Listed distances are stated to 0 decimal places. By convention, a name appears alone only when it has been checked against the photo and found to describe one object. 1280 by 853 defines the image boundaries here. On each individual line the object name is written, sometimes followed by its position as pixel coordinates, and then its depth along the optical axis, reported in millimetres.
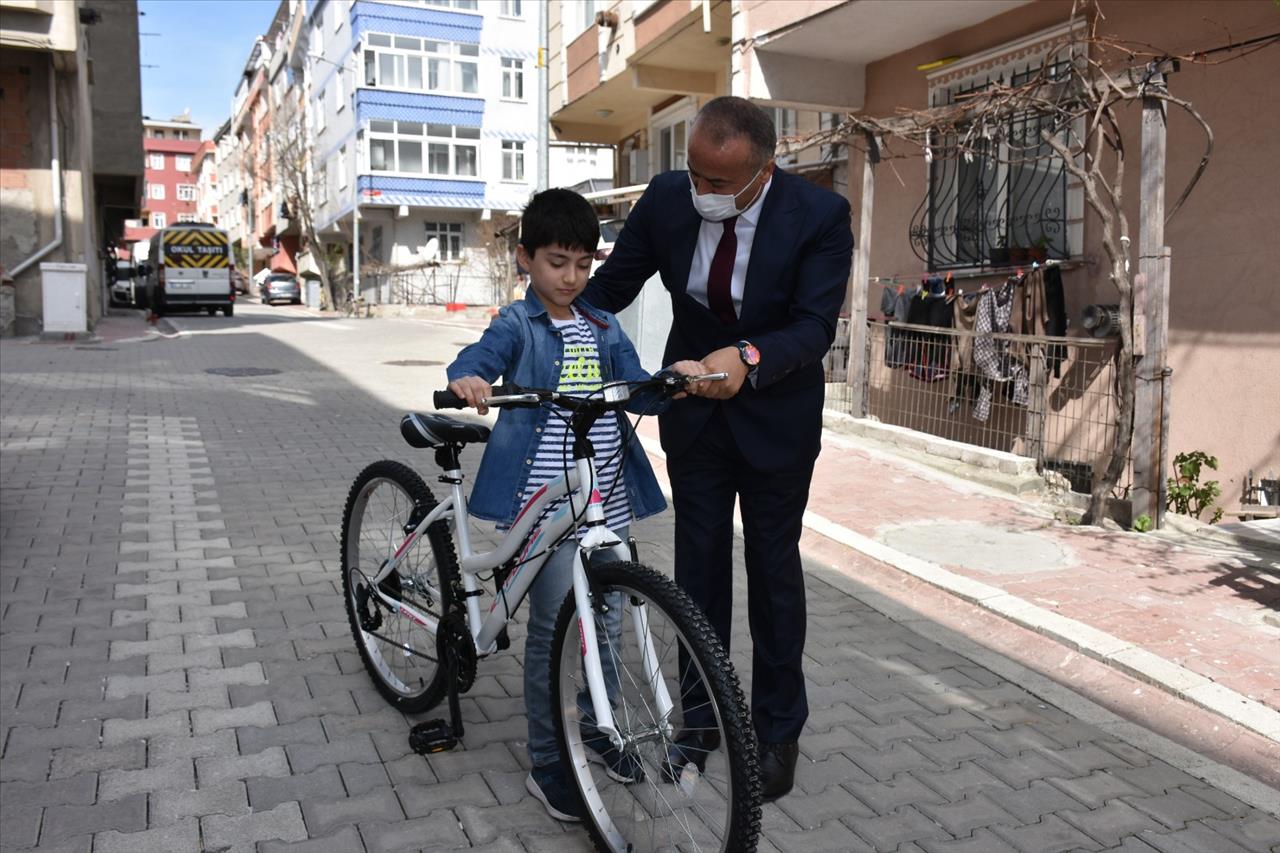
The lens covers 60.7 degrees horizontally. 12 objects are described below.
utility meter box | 18828
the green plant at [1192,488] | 7301
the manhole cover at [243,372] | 14703
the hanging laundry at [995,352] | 8508
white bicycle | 2537
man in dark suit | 2945
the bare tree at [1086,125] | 6770
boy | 3148
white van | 31797
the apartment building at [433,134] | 40094
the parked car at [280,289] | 46125
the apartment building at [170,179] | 107062
